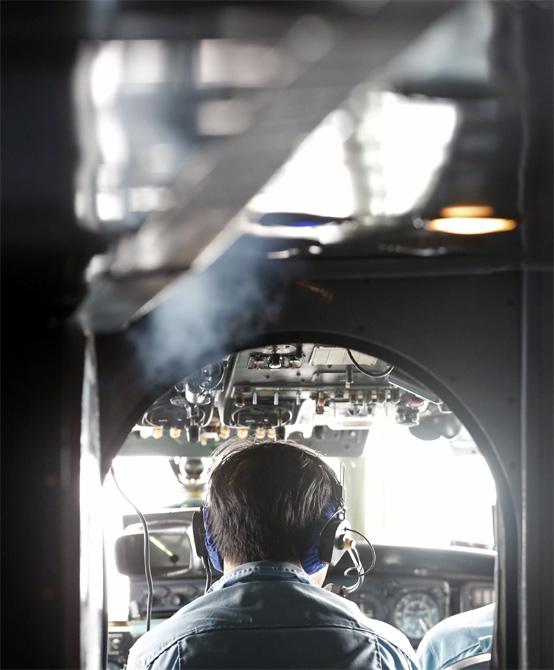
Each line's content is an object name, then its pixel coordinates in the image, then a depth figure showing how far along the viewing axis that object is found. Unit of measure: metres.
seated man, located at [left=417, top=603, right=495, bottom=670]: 3.11
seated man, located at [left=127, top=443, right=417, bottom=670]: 2.27
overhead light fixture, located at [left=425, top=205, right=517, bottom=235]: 1.75
